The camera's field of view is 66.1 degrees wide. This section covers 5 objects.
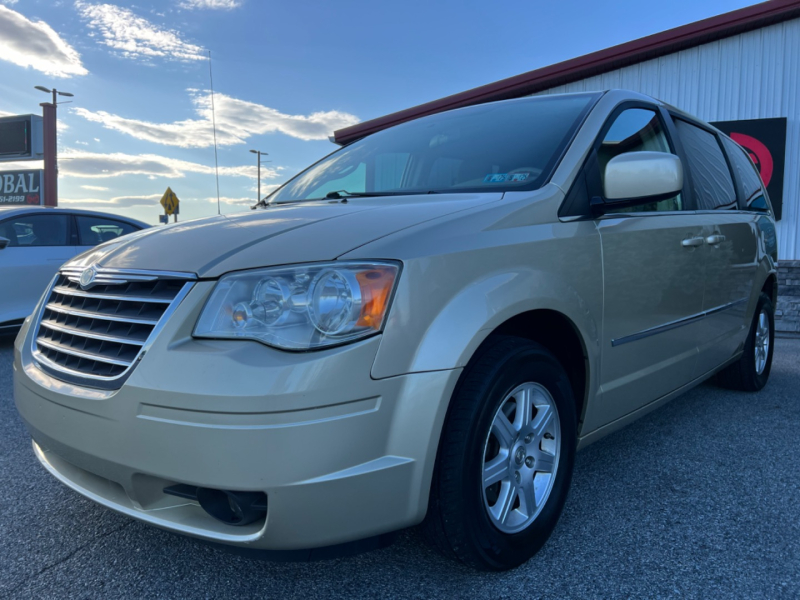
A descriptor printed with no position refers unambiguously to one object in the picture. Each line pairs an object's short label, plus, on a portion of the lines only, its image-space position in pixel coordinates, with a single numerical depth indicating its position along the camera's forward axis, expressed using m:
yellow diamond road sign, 25.52
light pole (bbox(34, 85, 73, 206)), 23.83
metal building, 8.63
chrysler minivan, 1.52
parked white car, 5.95
